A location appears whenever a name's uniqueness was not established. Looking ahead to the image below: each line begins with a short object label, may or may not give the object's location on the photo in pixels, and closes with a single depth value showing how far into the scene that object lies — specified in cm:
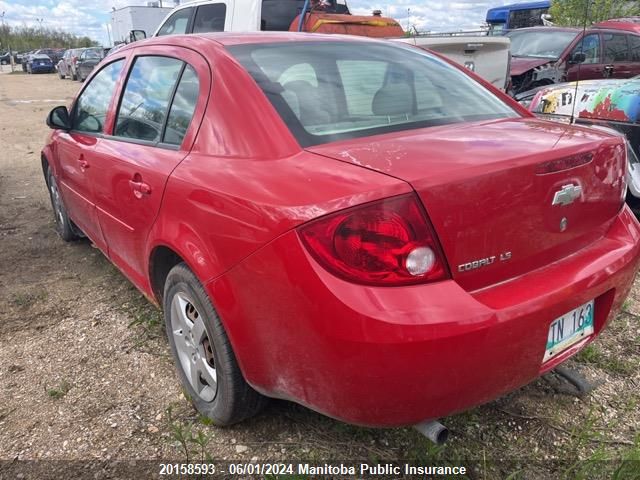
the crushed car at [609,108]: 393
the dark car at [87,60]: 2320
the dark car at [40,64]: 3534
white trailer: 2362
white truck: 666
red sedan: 154
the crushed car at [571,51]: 855
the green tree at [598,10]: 1397
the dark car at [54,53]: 4097
